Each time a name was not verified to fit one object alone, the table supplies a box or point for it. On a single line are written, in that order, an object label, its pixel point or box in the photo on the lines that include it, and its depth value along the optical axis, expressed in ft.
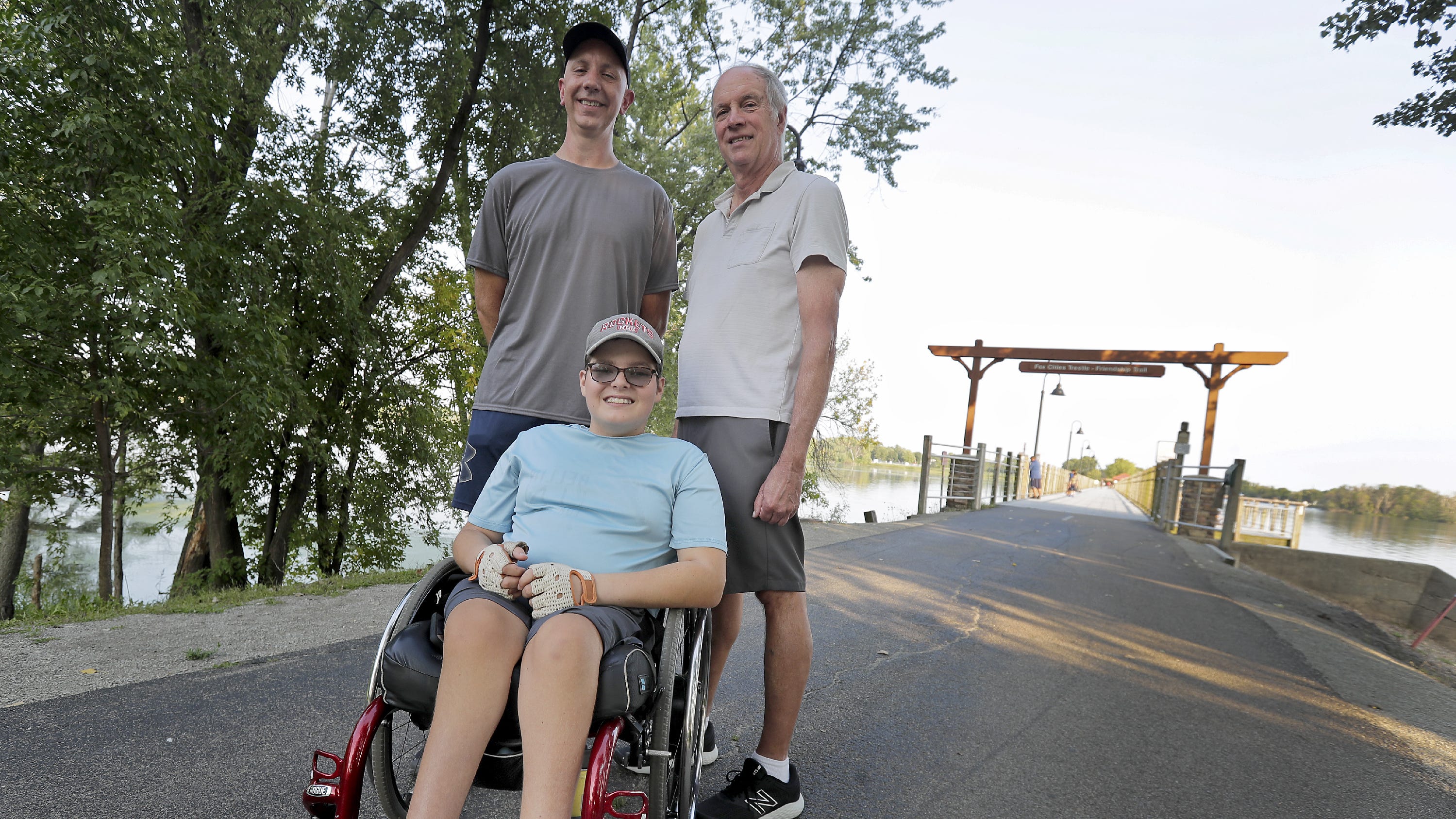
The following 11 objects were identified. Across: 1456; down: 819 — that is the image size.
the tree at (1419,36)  16.97
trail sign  63.46
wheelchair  4.14
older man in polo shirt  6.28
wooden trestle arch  55.67
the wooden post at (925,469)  47.87
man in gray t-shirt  6.52
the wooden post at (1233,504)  35.19
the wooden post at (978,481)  53.67
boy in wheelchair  4.14
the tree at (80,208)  19.97
